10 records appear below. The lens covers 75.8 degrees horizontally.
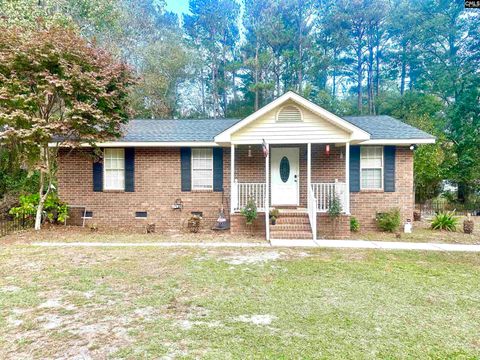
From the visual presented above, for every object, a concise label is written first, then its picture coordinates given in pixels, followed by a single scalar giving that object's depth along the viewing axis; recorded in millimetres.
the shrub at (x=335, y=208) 9195
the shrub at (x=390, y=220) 9969
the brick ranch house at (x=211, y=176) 10492
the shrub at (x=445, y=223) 10516
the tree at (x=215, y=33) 28734
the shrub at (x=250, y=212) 9352
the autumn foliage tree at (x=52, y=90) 8330
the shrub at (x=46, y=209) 9734
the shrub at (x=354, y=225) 10078
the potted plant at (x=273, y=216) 9438
